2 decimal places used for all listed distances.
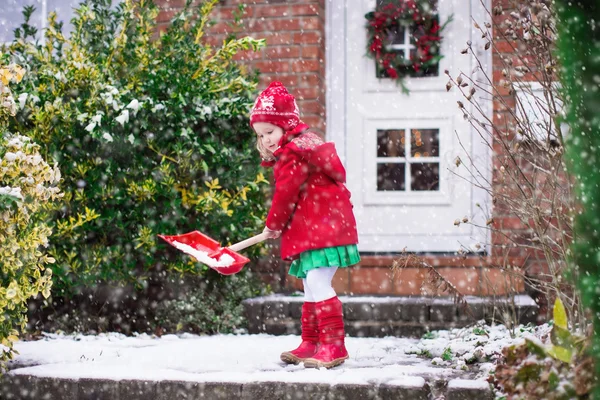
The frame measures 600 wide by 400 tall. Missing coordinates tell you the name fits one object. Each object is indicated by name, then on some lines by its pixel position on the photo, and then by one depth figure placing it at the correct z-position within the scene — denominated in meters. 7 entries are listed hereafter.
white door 6.11
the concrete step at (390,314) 5.01
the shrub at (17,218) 3.65
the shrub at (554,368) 2.31
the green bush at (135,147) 5.11
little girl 3.77
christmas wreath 6.20
